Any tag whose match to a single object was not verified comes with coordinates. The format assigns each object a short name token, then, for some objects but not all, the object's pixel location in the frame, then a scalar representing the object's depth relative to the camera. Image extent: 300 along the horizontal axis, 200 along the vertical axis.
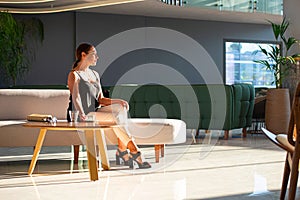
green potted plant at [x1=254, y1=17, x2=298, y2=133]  8.24
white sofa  5.39
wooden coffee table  4.40
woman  5.06
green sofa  8.52
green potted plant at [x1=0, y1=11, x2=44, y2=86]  10.94
